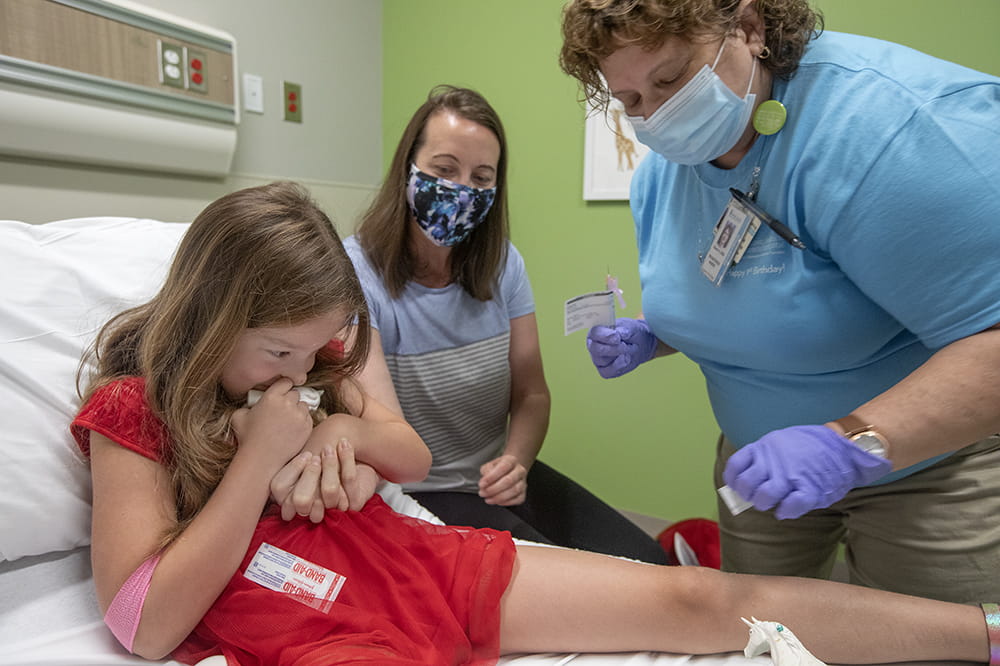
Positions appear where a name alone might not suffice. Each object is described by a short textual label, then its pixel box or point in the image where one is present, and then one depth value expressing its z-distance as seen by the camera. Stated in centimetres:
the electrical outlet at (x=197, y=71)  187
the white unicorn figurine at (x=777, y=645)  82
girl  90
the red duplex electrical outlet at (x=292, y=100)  226
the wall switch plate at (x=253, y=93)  213
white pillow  103
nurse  85
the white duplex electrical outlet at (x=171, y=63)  180
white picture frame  218
